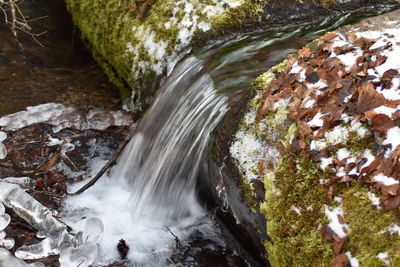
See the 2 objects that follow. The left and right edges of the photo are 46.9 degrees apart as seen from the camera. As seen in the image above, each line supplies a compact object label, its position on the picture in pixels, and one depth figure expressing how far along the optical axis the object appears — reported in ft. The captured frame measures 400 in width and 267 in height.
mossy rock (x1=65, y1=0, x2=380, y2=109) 17.46
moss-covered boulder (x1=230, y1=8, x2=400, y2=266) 8.16
